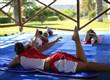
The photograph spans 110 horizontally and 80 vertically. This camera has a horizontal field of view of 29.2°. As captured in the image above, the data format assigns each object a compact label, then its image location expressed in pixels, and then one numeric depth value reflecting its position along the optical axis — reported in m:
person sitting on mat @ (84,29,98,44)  4.94
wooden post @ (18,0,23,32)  8.18
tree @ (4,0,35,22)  14.26
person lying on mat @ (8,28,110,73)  2.82
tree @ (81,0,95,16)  14.20
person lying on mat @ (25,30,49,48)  4.22
